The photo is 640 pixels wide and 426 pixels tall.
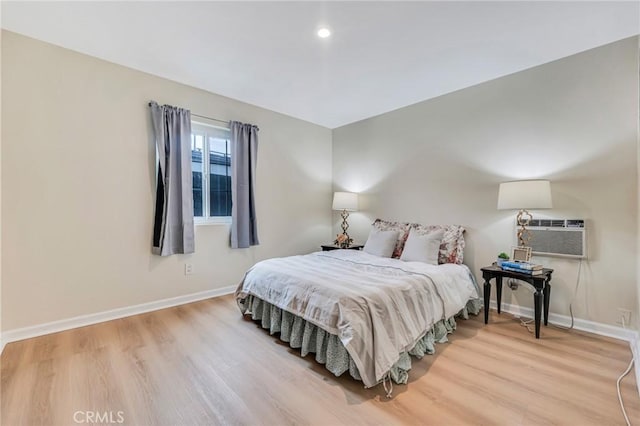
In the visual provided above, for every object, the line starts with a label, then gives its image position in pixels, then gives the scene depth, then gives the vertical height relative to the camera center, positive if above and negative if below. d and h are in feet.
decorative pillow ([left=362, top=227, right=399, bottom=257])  11.42 -1.31
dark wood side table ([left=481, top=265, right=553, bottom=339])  7.98 -2.25
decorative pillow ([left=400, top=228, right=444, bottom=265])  10.11 -1.34
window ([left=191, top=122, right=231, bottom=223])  11.61 +1.70
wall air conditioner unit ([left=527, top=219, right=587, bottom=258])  8.44 -0.83
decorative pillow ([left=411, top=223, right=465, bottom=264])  10.35 -1.24
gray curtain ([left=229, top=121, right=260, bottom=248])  12.16 +1.28
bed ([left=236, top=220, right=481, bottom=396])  5.99 -2.38
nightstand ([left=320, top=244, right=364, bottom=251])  13.84 -1.74
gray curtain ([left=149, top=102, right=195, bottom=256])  10.07 +1.11
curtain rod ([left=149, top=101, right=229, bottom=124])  11.23 +3.90
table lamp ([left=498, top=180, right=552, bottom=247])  8.23 +0.49
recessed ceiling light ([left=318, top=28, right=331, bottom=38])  7.62 +4.93
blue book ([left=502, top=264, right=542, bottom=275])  8.20 -1.78
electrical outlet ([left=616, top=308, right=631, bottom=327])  7.80 -2.95
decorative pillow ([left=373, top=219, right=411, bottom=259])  11.57 -0.73
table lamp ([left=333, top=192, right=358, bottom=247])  14.29 +0.50
